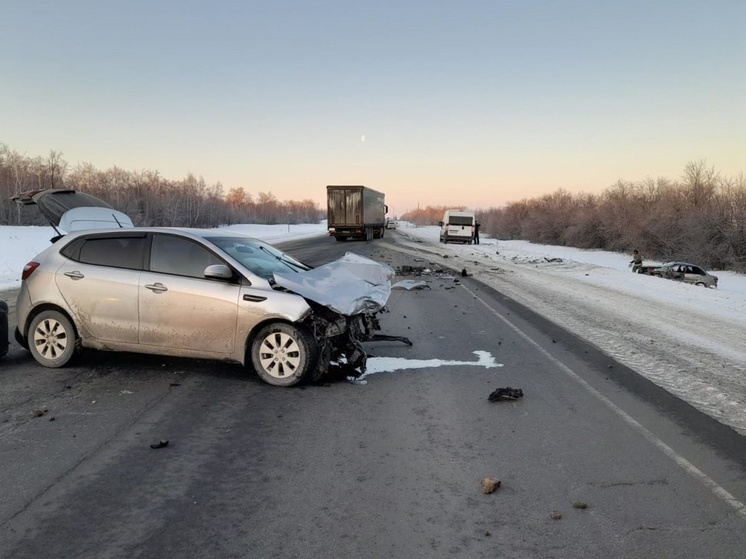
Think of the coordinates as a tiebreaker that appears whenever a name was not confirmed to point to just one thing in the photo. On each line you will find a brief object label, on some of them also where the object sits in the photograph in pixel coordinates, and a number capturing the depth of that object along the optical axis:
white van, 43.06
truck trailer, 37.47
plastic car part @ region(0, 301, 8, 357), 6.22
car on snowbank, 20.16
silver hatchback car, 5.46
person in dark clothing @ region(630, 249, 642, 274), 22.83
